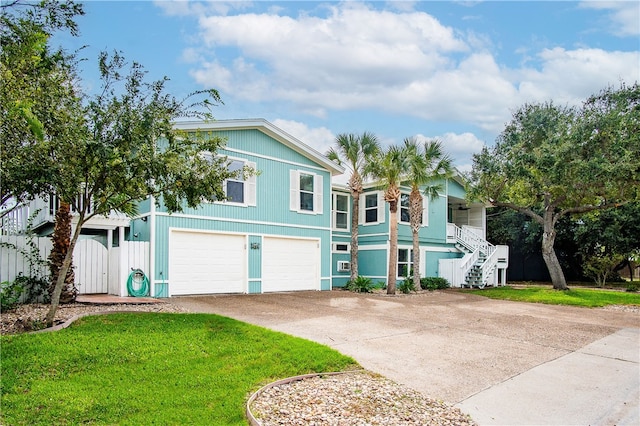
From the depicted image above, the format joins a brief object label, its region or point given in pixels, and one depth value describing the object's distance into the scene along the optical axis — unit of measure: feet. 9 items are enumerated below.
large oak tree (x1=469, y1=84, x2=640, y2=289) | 50.42
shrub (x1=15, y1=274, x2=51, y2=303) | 35.94
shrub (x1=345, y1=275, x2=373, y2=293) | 57.57
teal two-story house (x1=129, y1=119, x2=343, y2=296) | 46.09
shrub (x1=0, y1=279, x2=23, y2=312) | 29.91
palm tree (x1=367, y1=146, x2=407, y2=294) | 53.21
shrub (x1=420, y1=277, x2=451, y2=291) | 65.21
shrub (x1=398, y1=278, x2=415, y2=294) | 56.90
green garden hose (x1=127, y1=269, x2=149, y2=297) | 42.32
